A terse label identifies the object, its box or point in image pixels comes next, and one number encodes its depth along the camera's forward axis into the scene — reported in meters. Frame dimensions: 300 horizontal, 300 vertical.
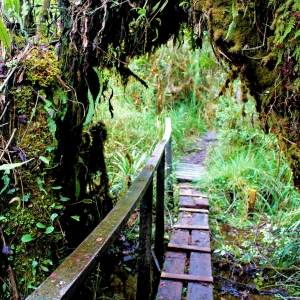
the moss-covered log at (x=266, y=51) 1.52
